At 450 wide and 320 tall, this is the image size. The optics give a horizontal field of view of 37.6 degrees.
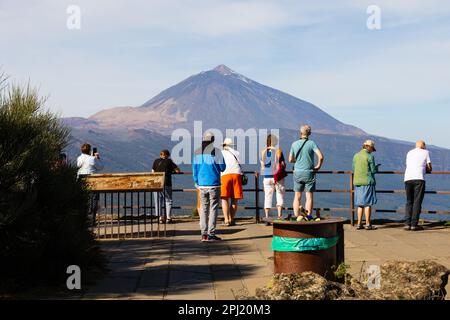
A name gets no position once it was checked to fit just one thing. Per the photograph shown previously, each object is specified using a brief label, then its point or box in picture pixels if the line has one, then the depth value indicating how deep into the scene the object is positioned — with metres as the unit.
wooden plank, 12.16
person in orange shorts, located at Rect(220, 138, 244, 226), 13.90
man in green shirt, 13.42
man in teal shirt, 12.35
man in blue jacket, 11.50
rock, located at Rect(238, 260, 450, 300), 5.73
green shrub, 7.69
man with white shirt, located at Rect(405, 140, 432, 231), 13.41
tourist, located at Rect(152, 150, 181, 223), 15.23
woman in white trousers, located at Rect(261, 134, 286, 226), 13.91
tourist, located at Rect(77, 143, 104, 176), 13.39
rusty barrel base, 7.24
